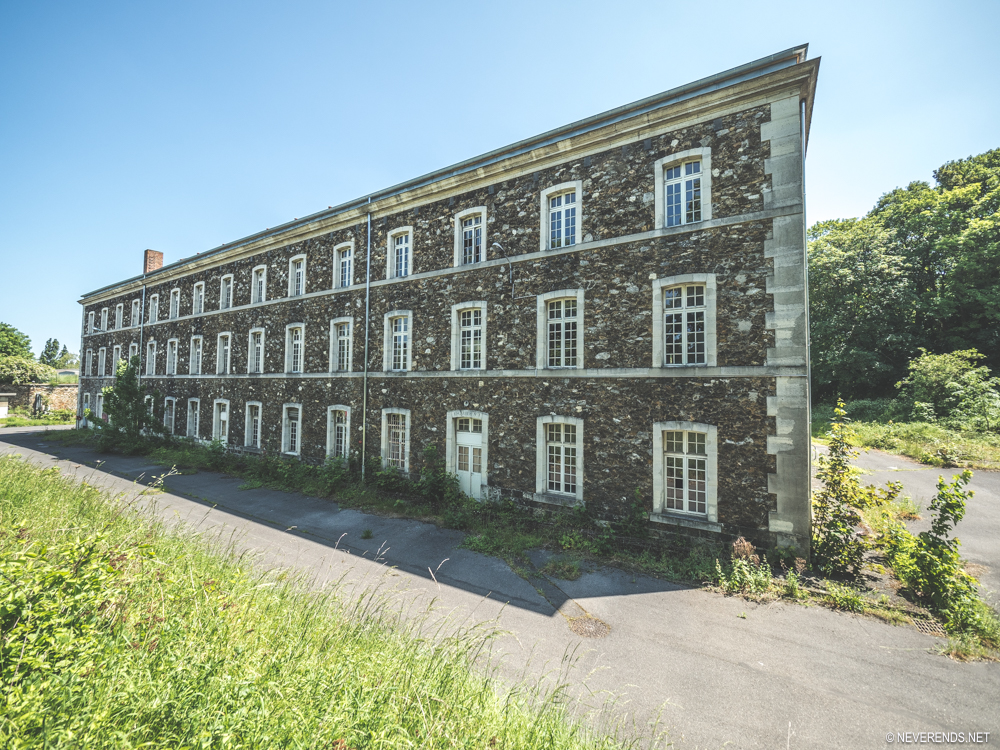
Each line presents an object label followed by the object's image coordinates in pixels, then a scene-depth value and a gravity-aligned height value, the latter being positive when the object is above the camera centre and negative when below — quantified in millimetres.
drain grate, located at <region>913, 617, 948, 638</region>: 6385 -3628
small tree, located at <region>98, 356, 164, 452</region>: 21734 -1324
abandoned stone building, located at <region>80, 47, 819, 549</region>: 8680 +2220
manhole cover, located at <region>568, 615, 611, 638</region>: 6531 -3818
